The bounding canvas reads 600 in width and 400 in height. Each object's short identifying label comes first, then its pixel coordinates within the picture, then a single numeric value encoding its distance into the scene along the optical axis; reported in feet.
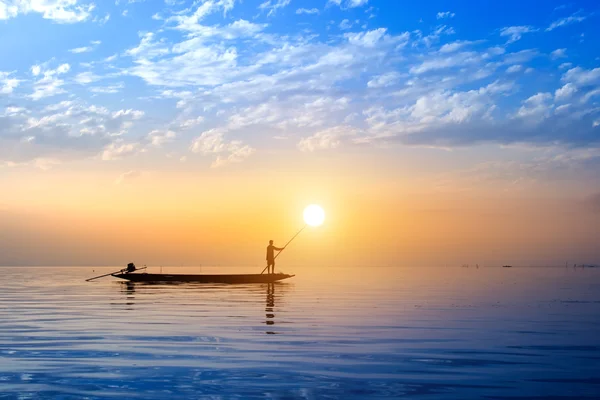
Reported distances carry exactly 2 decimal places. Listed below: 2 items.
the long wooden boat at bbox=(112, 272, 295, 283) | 179.83
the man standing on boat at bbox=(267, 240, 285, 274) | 173.78
